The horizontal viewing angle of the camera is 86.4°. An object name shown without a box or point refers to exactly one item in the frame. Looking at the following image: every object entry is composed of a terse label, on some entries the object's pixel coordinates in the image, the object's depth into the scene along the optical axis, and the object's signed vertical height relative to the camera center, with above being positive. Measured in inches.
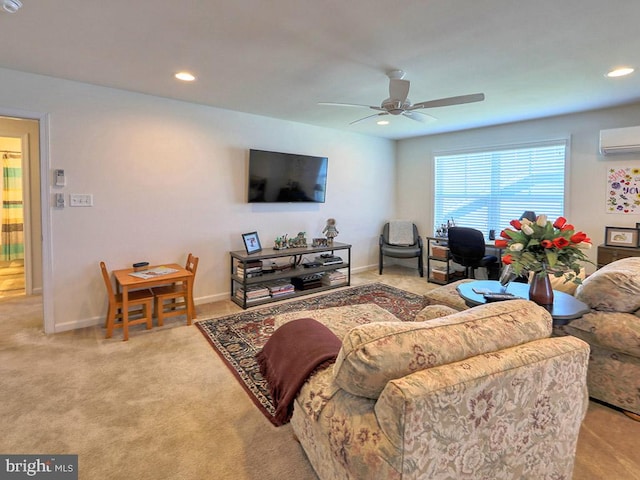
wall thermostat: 123.4 +15.9
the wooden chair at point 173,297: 132.7 -29.6
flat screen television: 171.3 +24.8
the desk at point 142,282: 121.1 -22.3
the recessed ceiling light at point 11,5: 73.0 +46.5
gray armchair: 218.9 -10.5
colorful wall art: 151.3 +17.7
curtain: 220.5 +6.9
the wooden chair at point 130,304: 122.0 -32.4
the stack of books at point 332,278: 187.6 -29.9
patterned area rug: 96.2 -40.3
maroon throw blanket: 55.6 -23.5
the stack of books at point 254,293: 157.9 -32.8
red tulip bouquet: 83.0 -5.1
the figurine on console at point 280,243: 176.4 -10.2
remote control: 91.2 -18.8
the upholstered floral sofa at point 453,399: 39.2 -22.4
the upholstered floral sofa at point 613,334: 79.0 -25.1
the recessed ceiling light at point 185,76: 116.1 +50.6
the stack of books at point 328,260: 187.8 -19.8
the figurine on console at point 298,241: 181.8 -9.2
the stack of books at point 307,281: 180.7 -30.7
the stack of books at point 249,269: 155.6 -21.4
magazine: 129.4 -19.8
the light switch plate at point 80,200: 127.3 +7.9
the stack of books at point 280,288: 165.9 -31.9
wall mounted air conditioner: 142.8 +38.1
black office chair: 172.4 -12.1
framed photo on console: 167.0 -9.4
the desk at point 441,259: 198.2 -19.8
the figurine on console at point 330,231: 196.4 -3.8
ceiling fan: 107.0 +41.6
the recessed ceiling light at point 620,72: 110.4 +52.0
